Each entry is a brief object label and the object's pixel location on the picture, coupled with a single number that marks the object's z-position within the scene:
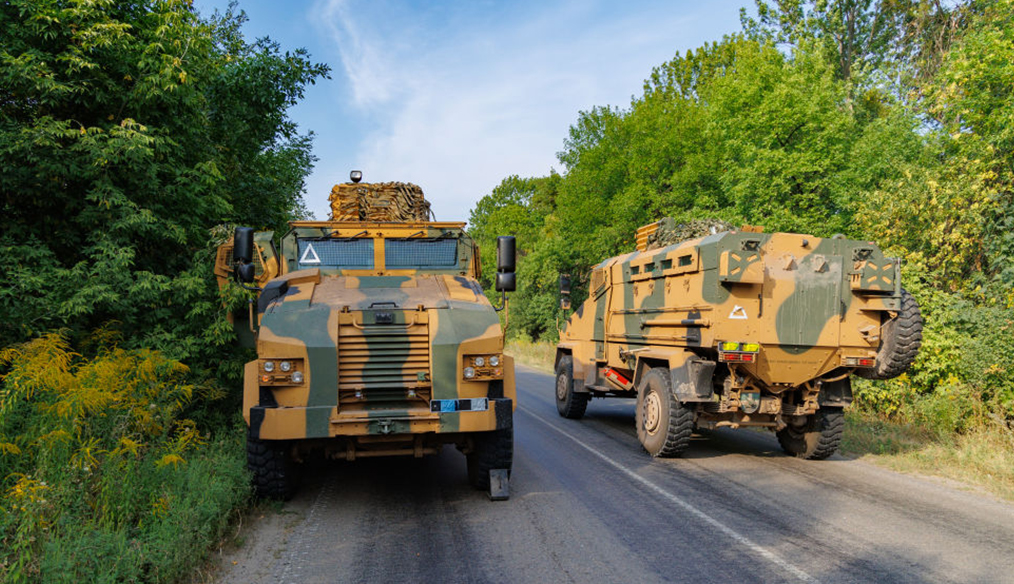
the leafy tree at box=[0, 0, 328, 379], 6.66
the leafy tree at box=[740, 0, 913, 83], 25.69
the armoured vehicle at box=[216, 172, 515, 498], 5.58
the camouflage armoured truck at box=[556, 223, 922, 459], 7.44
